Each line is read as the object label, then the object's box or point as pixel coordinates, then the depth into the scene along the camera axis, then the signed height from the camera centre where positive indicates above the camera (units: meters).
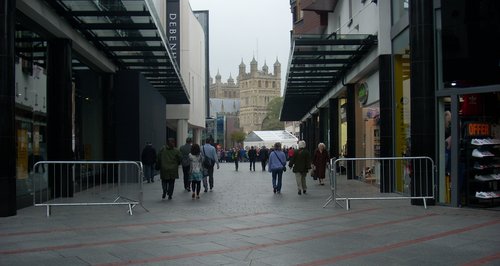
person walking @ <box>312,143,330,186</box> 19.72 -0.58
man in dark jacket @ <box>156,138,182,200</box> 14.66 -0.46
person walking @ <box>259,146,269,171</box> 33.22 -0.58
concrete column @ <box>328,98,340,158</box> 27.98 +0.92
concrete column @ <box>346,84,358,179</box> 22.56 +0.78
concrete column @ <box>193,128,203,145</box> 60.09 +1.21
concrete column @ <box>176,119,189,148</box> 42.69 +1.19
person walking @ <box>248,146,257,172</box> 34.69 -0.53
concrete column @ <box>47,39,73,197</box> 14.69 +1.27
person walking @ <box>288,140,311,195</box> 16.05 -0.54
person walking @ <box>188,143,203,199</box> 15.13 -0.54
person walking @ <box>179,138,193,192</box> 17.41 -0.19
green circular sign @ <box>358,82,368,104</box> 20.25 +1.86
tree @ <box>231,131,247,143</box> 119.19 +1.90
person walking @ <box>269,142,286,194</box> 16.38 -0.57
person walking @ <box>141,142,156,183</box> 21.12 -0.43
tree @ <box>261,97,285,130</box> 132.25 +6.84
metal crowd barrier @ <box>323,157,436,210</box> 11.91 -0.94
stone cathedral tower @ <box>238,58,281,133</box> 164.12 +15.48
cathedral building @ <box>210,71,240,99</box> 185.00 +18.06
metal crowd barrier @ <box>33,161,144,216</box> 13.06 -0.86
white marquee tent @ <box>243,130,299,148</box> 59.05 +0.76
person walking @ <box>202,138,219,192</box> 16.67 -0.21
